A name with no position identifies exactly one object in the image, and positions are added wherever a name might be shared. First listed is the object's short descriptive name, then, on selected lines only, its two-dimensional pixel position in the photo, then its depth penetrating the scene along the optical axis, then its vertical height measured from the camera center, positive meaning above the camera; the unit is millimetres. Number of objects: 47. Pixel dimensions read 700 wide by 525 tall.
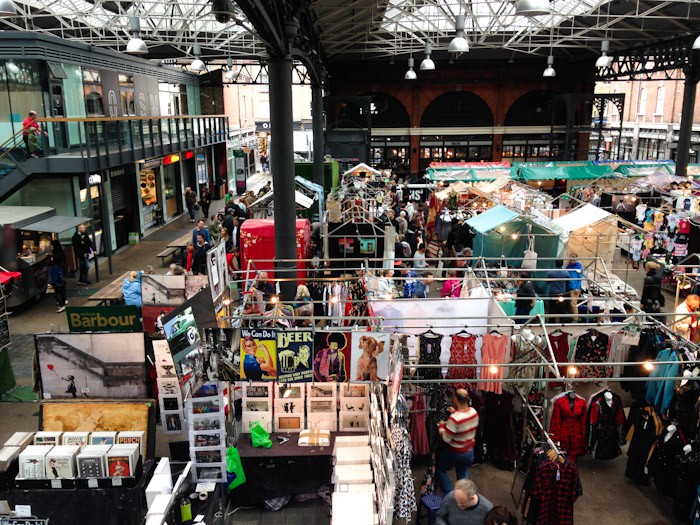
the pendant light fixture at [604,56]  23422 +3054
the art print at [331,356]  6391 -2408
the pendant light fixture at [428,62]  21594 +2636
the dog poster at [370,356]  6422 -2426
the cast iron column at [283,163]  10469 -527
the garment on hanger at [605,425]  7676 -3842
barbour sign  8766 -2762
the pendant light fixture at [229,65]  27289 +3251
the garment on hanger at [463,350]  7816 -2874
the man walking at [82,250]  15797 -3076
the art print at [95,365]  7270 -2833
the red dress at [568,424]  7523 -3730
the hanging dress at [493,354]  7691 -2921
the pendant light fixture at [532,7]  10023 +2161
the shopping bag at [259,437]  7246 -3732
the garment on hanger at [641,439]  7273 -3845
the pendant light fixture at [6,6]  14281 +3164
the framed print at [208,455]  6520 -3553
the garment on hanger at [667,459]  6977 -3942
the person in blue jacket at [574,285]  10703 -3044
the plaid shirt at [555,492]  6400 -3909
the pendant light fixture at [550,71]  27297 +2885
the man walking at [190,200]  26172 -2877
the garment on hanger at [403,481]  6180 -3723
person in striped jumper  6586 -3397
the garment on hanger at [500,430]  7566 -3898
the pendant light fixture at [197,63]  22156 +2733
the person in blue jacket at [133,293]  10398 -2775
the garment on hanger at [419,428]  7348 -3725
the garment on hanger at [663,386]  7863 -3458
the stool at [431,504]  6531 -4145
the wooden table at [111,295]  11562 -3214
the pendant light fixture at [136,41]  17094 +2770
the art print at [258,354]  6398 -2389
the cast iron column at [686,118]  26234 +666
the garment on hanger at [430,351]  7738 -2853
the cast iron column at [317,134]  21244 +25
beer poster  6355 -2394
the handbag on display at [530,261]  13701 -2990
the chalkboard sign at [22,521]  5707 -3739
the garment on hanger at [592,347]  8562 -3120
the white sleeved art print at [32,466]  5789 -3237
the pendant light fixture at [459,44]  15367 +2352
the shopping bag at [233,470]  6879 -3918
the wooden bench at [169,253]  18047 -3628
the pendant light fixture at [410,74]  26455 +2698
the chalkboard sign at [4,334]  9898 -3338
